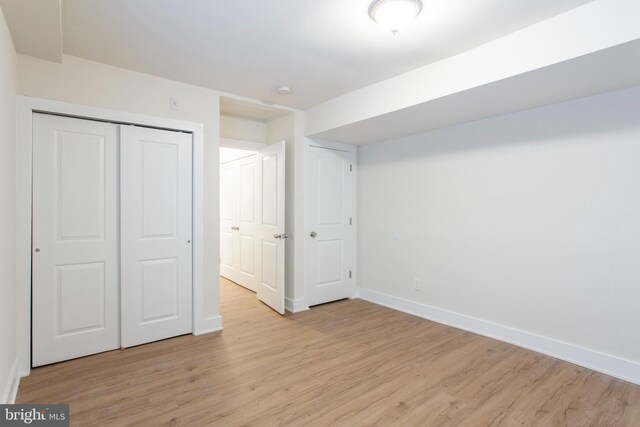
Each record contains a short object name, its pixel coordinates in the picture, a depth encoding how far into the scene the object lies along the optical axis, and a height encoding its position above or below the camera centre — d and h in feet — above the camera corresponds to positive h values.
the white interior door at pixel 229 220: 17.08 -0.24
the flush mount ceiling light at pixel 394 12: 6.11 +4.04
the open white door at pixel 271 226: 12.50 -0.45
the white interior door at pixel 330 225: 13.52 -0.40
